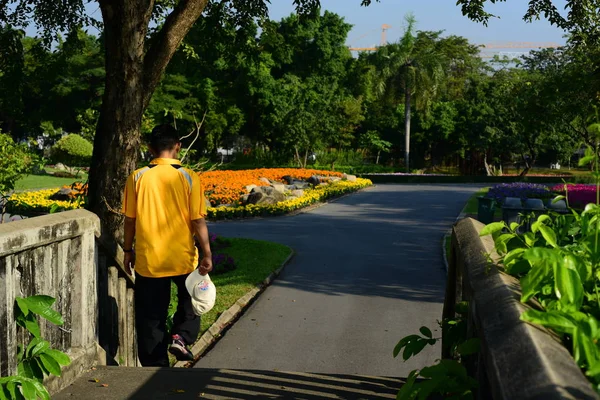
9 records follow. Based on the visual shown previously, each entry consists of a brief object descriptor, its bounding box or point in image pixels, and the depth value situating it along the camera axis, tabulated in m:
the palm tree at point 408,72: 49.28
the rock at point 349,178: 36.59
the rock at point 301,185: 30.60
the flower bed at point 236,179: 24.02
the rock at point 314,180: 33.03
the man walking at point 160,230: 5.06
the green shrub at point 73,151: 41.19
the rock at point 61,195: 23.31
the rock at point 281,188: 25.92
